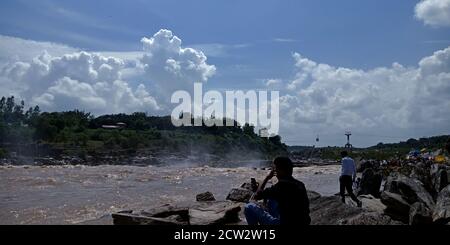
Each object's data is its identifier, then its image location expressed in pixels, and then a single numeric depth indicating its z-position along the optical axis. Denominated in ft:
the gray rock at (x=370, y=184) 63.46
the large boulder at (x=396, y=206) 40.37
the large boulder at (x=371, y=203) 46.62
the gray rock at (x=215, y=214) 37.06
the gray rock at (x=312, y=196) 41.95
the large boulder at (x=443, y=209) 30.76
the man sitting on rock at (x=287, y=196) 20.81
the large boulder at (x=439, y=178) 52.80
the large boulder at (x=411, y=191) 41.32
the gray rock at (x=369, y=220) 30.45
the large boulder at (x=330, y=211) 34.27
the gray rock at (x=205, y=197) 60.13
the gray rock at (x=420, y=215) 32.99
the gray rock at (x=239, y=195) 59.00
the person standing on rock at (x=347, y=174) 53.11
